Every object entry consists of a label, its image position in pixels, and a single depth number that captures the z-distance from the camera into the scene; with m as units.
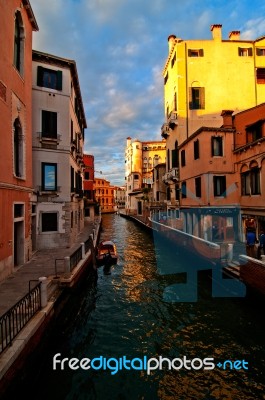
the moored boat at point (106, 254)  18.05
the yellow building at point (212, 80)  27.64
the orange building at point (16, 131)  11.68
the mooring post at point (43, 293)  8.51
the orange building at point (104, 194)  98.75
